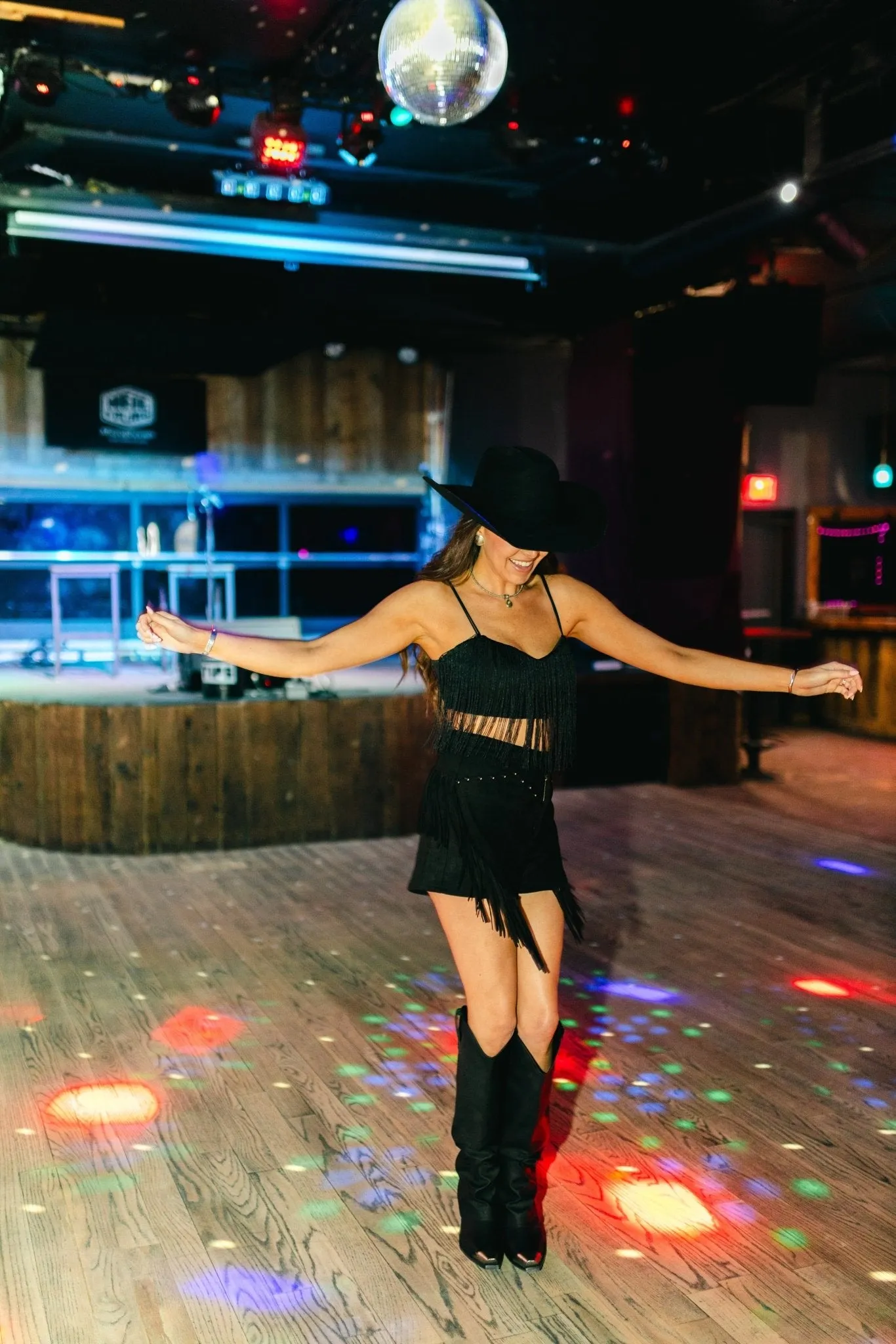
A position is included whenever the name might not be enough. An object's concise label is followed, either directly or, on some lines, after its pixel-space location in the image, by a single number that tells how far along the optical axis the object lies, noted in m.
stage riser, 5.81
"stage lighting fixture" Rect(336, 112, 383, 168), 5.64
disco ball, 3.16
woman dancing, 2.24
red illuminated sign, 10.28
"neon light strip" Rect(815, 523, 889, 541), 10.66
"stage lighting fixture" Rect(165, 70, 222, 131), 5.27
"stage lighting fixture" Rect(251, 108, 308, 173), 5.68
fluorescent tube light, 6.68
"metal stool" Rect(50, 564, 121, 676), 7.47
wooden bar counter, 9.45
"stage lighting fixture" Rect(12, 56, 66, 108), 5.12
